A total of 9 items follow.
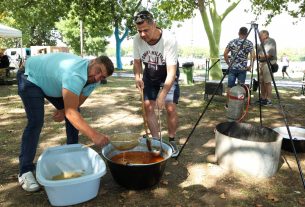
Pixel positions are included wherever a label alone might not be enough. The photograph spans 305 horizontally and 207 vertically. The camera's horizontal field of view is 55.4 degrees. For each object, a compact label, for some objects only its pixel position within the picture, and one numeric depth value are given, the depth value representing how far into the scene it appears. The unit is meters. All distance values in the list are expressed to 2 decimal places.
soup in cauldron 3.36
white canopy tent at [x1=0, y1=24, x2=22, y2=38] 13.02
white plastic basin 2.70
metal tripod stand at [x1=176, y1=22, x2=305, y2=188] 3.79
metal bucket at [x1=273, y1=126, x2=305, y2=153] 4.27
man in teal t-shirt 2.63
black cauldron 2.97
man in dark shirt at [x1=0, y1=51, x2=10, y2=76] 13.11
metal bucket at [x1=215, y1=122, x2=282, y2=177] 3.51
